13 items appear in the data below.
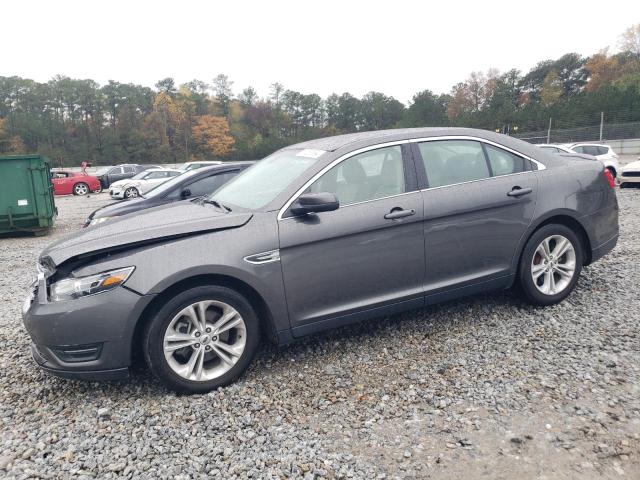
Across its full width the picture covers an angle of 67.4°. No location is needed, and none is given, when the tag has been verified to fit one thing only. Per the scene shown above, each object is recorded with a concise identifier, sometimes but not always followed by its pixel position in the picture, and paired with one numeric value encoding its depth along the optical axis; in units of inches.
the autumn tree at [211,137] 2984.7
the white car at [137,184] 834.2
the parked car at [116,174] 1100.5
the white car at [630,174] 537.4
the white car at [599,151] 657.0
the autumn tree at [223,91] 3395.7
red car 974.9
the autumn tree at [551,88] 2684.5
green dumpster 417.4
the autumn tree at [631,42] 2561.5
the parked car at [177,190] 304.2
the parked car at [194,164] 912.6
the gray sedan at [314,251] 120.4
